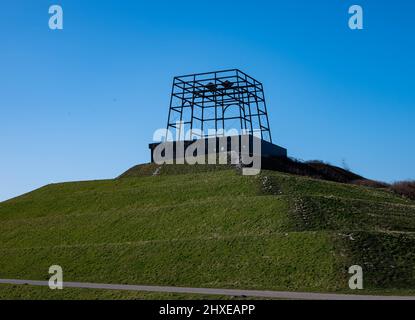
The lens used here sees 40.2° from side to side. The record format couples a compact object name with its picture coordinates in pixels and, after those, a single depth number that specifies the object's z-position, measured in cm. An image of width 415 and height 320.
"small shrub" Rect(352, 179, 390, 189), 6469
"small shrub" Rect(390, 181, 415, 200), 6156
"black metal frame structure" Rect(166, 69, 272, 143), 6281
